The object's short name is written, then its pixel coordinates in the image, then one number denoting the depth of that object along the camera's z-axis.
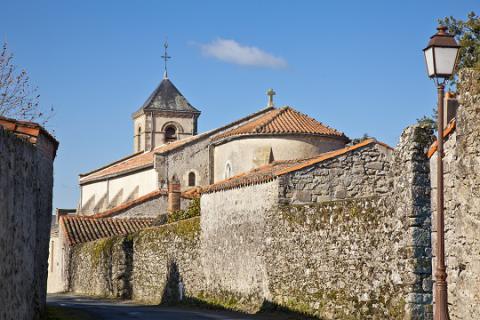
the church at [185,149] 43.06
